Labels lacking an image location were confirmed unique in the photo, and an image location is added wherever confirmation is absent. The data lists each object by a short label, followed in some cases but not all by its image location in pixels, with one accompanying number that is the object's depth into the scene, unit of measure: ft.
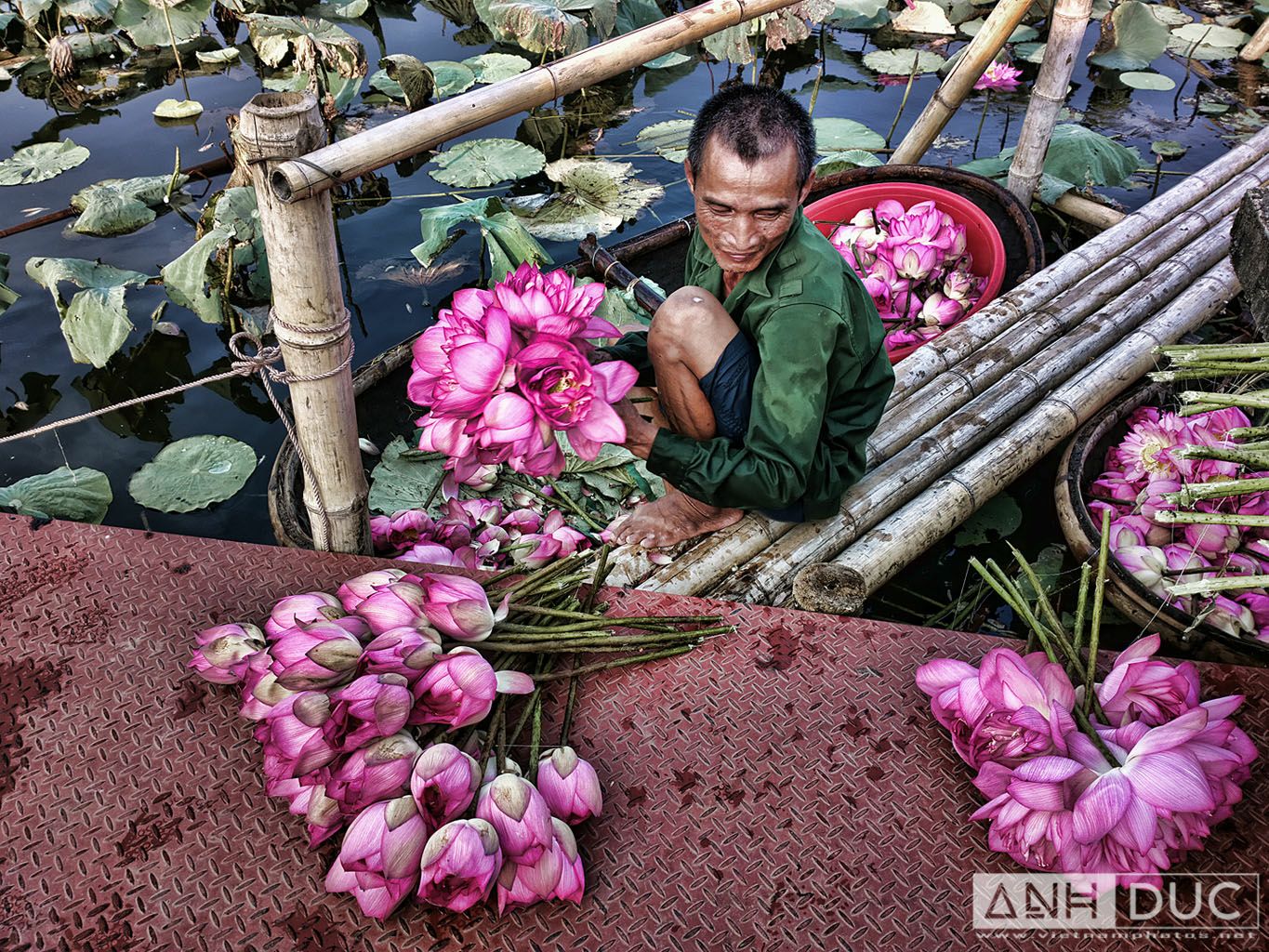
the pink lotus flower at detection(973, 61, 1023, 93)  13.12
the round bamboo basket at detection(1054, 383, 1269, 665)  5.89
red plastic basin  9.61
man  5.40
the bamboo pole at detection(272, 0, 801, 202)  4.53
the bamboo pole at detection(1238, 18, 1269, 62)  17.52
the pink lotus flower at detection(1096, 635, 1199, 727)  4.28
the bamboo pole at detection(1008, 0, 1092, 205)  9.43
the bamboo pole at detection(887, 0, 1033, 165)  10.08
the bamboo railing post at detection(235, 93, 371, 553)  4.53
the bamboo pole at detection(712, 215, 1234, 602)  6.35
